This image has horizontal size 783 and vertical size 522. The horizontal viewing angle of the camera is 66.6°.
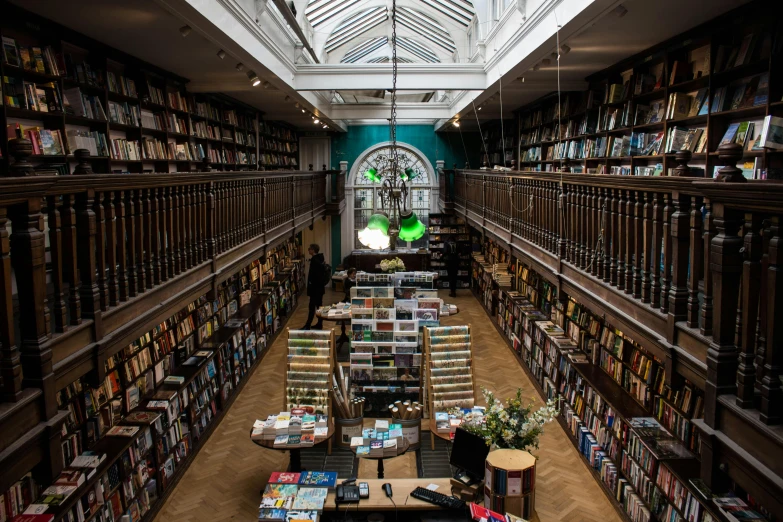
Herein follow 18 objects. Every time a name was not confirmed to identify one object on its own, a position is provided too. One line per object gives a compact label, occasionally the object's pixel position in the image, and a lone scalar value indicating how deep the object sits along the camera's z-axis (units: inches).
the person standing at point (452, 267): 580.7
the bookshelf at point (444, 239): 636.1
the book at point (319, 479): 181.5
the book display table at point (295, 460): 227.9
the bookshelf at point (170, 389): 188.7
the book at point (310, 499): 168.4
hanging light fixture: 293.7
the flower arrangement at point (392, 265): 440.5
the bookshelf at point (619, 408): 174.2
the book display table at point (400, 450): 209.6
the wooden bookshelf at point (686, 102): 175.0
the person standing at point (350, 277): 434.5
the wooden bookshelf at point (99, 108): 183.8
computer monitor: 181.2
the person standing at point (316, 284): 432.1
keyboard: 171.8
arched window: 694.5
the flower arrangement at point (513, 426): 180.4
